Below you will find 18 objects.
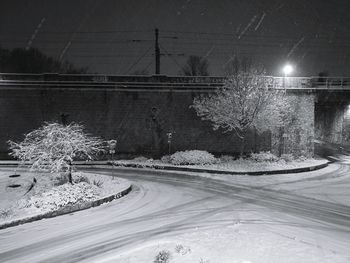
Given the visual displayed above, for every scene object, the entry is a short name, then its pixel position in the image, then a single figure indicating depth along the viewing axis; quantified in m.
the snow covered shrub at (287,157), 25.62
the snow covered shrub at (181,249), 8.55
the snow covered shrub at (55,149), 14.57
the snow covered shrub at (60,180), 15.45
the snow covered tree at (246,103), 24.25
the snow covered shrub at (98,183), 16.08
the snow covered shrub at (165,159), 25.82
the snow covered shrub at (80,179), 15.90
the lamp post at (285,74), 26.94
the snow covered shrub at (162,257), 8.07
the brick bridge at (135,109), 27.78
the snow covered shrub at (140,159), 26.58
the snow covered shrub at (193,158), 24.34
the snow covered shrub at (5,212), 11.86
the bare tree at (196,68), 54.59
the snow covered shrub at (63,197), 12.72
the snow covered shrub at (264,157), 24.91
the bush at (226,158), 25.54
